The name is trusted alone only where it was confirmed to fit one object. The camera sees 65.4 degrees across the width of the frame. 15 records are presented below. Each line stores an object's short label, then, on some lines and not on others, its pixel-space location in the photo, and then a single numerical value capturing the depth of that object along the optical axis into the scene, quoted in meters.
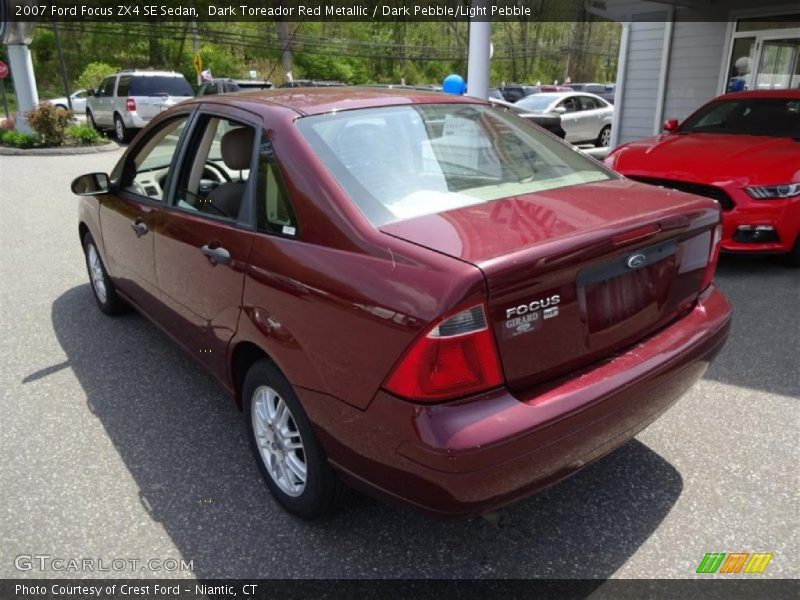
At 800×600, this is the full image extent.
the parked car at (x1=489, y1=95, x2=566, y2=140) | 14.31
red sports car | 5.16
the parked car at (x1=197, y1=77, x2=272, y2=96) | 22.68
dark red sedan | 1.86
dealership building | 10.41
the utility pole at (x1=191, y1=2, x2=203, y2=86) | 45.74
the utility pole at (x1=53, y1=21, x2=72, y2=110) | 20.67
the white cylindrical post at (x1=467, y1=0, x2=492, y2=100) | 8.23
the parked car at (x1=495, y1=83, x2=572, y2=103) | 27.64
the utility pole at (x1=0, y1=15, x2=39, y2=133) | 17.02
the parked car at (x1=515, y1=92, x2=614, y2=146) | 14.90
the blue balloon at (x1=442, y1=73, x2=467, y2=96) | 9.06
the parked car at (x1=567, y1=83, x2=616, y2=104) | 30.45
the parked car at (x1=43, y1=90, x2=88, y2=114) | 32.56
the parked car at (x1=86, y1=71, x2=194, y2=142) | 17.31
